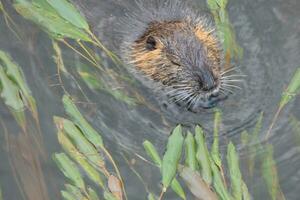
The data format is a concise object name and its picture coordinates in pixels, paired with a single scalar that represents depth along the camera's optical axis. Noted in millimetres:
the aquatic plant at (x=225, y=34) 7109
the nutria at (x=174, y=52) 6547
